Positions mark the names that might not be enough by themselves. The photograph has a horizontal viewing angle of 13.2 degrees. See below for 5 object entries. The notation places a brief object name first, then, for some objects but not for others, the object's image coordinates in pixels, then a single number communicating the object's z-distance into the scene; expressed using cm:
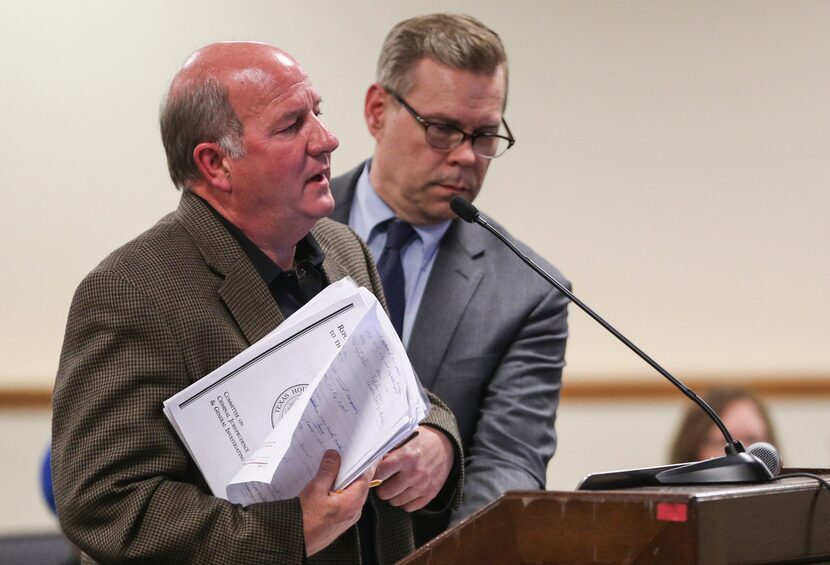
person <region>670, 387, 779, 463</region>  556
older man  409
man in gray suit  476
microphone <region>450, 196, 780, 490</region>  399
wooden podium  382
